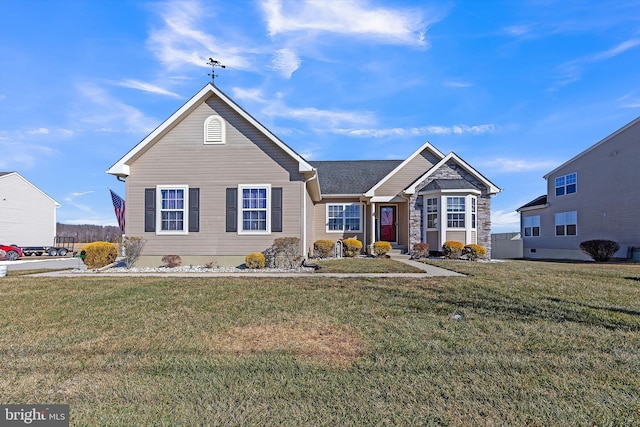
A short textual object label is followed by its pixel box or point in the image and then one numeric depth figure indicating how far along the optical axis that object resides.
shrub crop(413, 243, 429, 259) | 16.43
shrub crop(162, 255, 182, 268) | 13.14
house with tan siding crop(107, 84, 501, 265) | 13.40
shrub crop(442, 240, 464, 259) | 16.11
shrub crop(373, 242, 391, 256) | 17.39
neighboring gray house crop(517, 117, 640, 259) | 19.36
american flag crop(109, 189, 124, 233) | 15.20
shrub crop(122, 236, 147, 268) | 13.02
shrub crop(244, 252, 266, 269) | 12.73
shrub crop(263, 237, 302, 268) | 12.95
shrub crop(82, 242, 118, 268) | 13.05
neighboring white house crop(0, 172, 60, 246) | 29.59
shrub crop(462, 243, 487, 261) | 16.02
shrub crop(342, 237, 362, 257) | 17.59
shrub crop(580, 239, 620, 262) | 18.98
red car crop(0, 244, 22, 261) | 24.54
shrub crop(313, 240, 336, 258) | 16.92
